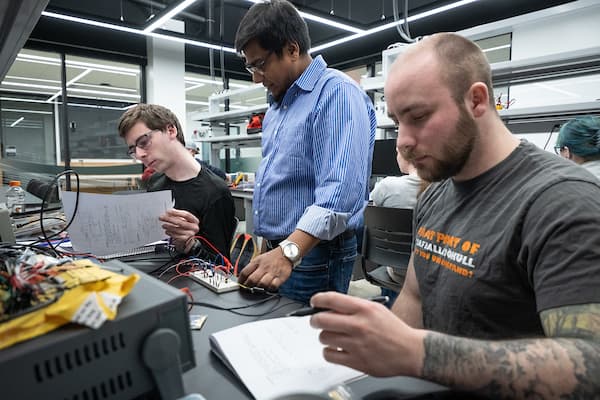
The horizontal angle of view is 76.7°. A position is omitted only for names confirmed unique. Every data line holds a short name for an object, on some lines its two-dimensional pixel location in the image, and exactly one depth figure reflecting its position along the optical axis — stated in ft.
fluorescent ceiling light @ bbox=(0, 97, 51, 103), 16.18
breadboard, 3.07
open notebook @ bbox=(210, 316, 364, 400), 1.72
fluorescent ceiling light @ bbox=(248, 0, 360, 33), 11.42
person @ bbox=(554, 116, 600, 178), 6.89
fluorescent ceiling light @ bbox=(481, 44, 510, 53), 15.77
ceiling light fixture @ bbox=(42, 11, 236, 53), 12.23
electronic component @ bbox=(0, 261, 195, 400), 1.15
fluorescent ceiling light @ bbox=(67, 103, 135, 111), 16.80
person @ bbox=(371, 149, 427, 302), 6.75
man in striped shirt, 3.48
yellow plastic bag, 1.20
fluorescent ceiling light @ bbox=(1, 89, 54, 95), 17.16
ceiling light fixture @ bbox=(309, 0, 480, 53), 10.57
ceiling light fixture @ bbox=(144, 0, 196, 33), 10.55
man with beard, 1.60
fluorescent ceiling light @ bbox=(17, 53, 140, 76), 16.51
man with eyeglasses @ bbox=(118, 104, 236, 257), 5.06
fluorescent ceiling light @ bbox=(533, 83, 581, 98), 13.20
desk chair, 5.73
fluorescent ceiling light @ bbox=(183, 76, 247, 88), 21.56
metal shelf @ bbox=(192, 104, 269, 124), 13.51
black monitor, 10.71
